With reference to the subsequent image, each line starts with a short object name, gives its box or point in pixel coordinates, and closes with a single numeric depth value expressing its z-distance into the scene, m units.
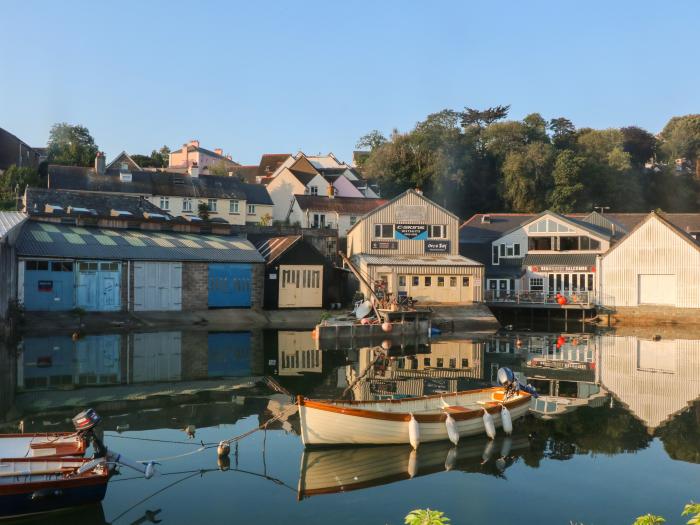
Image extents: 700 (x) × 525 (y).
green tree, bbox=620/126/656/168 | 89.12
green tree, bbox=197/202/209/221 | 58.08
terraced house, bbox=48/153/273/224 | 56.66
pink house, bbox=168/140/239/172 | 100.39
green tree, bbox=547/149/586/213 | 72.00
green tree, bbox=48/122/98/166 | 75.44
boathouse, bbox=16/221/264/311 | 36.41
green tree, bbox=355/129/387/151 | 92.25
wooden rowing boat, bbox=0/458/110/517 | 11.22
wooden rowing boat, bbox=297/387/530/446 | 15.61
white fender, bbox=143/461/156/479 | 13.05
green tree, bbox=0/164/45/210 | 58.00
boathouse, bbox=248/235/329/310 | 43.97
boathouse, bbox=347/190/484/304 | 45.00
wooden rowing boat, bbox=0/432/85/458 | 12.73
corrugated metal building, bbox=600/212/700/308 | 45.81
